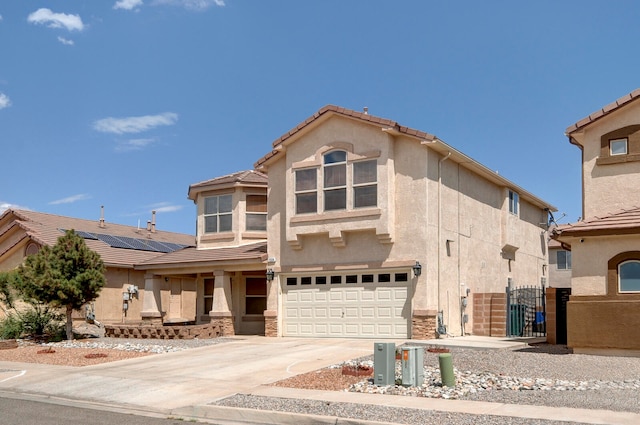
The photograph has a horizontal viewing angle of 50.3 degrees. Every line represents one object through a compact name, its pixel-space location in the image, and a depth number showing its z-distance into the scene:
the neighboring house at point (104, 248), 30.75
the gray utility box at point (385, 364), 13.87
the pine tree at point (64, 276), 23.94
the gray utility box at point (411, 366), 13.63
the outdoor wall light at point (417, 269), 22.22
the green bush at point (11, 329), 26.00
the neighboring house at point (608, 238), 17.28
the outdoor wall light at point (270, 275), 25.31
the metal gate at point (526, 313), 24.14
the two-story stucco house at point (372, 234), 22.56
